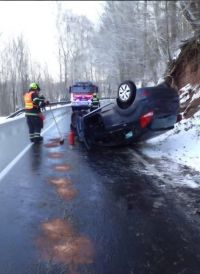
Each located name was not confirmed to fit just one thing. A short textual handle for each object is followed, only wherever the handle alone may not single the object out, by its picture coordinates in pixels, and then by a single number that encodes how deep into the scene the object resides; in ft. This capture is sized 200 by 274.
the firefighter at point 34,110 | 25.00
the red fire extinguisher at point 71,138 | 24.42
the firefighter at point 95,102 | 47.70
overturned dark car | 18.47
